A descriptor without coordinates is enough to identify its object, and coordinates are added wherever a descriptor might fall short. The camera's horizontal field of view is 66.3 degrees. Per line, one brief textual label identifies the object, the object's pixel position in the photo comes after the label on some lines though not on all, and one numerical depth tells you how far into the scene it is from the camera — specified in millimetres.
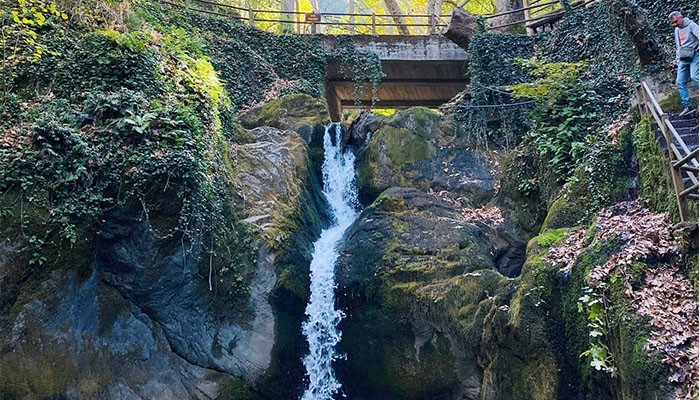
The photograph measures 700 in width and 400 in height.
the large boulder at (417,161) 13280
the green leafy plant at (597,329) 5973
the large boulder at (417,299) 8633
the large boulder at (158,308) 7746
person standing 7566
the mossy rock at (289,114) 14459
